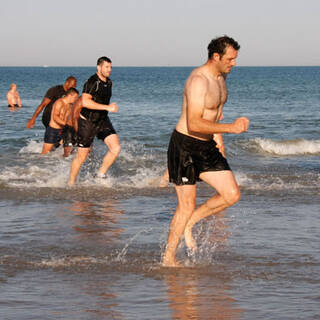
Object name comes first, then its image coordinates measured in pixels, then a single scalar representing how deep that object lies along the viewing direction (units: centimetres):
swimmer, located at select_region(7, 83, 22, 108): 3359
